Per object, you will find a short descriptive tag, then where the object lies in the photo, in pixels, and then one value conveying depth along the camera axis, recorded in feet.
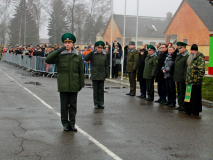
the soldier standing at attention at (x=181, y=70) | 32.35
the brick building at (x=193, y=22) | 152.76
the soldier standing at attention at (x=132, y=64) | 41.93
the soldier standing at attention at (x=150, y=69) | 37.87
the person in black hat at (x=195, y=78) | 29.66
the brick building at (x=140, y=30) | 223.71
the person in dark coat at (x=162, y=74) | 36.28
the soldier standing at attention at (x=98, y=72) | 32.48
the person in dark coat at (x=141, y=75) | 40.86
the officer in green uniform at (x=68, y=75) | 22.16
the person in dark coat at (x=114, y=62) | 66.04
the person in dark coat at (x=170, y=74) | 34.35
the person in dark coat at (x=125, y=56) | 47.92
